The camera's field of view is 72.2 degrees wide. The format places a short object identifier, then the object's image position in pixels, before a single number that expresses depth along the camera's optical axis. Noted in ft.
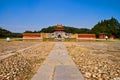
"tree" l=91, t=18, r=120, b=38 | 122.60
